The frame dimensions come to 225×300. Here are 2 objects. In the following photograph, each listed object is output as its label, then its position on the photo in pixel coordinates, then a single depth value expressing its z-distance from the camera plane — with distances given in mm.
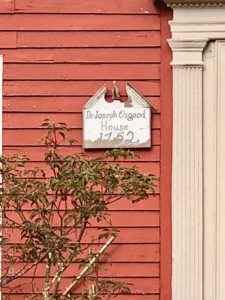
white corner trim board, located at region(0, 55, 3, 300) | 6406
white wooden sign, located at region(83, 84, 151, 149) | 6285
